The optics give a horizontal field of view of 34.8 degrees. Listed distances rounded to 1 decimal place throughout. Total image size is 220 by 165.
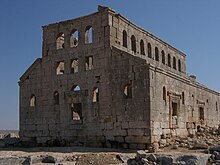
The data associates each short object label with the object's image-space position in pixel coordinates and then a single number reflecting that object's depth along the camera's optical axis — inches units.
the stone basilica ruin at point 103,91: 751.7
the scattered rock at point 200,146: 689.0
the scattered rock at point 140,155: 538.4
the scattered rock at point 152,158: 522.6
